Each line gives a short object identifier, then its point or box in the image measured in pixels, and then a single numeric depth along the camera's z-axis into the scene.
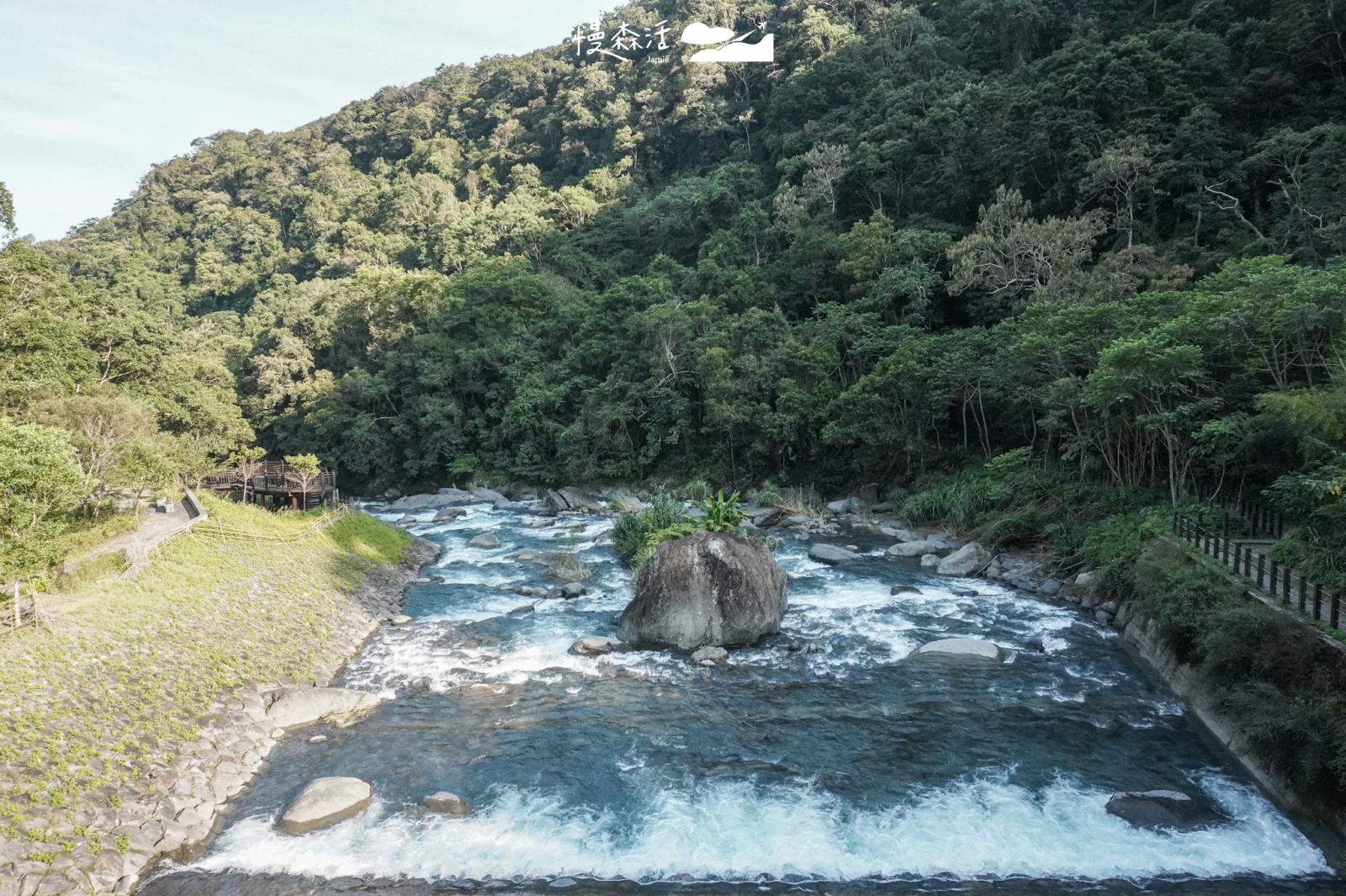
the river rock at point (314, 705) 14.80
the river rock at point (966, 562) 24.50
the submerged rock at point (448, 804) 11.85
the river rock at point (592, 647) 18.52
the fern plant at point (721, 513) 22.84
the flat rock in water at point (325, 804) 11.42
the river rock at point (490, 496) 46.03
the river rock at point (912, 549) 27.17
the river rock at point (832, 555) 26.58
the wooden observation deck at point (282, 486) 33.84
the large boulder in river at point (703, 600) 18.70
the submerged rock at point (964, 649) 17.34
